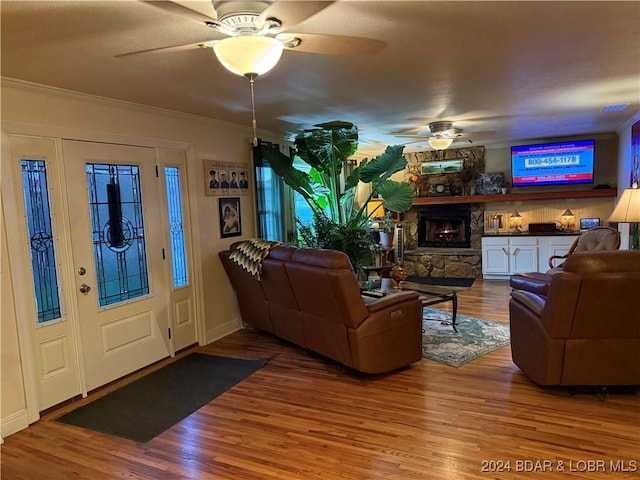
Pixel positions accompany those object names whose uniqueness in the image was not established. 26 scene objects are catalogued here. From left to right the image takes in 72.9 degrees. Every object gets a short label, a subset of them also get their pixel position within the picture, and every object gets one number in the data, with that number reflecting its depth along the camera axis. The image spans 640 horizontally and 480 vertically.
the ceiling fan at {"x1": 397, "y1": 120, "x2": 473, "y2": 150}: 5.22
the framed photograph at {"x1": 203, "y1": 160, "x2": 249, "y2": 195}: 4.68
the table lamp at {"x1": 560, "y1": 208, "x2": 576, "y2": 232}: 7.39
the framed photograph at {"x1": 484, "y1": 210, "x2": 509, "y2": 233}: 7.83
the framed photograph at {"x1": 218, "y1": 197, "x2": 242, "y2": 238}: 4.90
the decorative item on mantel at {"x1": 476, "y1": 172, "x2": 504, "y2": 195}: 7.74
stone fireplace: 7.83
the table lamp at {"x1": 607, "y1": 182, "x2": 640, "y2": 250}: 3.80
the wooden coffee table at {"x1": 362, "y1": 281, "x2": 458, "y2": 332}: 4.42
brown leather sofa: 3.39
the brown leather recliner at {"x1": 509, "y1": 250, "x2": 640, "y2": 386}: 2.81
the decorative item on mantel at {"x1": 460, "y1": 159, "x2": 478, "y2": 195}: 7.96
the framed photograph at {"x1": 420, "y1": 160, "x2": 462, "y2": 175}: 8.07
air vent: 4.58
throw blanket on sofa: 4.16
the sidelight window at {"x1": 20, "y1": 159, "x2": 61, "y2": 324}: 3.10
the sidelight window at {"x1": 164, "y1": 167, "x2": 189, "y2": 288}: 4.30
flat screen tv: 7.04
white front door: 3.45
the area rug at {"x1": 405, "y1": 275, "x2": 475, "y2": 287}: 7.20
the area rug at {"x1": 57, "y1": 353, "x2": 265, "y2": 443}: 2.97
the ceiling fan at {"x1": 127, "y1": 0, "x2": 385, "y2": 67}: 1.87
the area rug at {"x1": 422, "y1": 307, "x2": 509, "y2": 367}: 4.02
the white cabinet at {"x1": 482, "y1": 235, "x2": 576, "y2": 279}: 7.12
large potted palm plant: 5.18
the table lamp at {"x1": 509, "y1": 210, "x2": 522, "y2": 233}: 7.70
